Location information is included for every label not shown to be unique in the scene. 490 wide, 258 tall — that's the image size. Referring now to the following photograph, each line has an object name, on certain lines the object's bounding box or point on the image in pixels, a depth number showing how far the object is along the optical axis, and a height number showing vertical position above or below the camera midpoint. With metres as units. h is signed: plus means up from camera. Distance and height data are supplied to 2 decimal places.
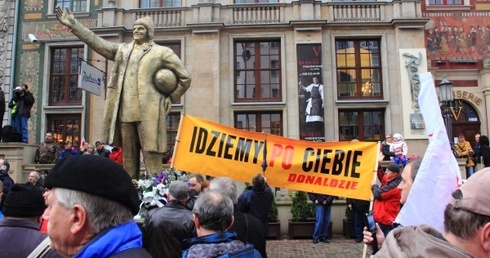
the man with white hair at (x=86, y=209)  1.81 -0.19
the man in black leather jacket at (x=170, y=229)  4.19 -0.65
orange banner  6.86 +0.04
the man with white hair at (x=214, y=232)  2.98 -0.51
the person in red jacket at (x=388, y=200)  6.85 -0.67
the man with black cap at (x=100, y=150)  10.68 +0.34
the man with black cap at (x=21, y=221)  2.98 -0.41
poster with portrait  19.20 +3.05
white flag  3.14 -0.19
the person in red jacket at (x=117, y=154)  6.56 +0.14
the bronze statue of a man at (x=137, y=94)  6.04 +0.97
